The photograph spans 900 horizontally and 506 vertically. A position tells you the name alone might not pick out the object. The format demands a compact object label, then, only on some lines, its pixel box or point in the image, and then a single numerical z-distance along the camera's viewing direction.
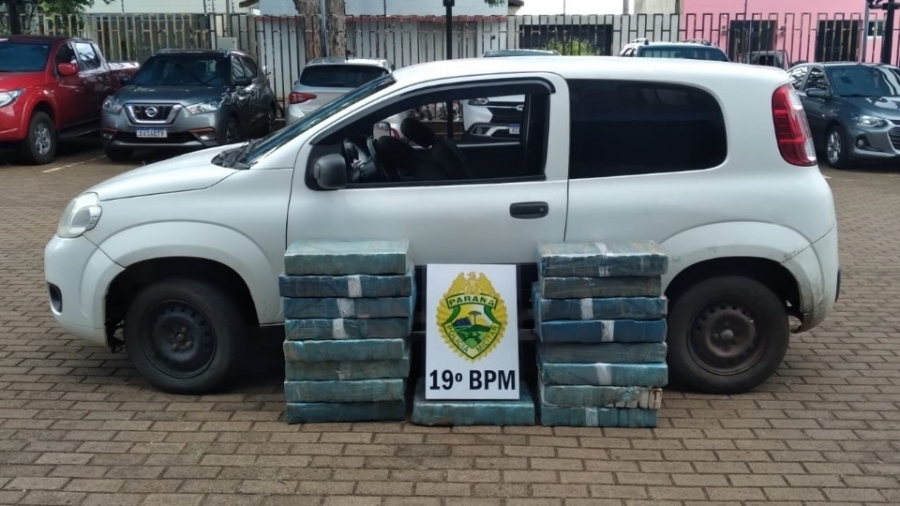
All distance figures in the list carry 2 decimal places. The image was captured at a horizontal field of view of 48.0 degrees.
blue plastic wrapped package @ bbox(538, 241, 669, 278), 4.95
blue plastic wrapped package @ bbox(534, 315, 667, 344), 5.00
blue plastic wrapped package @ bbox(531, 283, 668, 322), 4.98
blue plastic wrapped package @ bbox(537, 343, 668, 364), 5.03
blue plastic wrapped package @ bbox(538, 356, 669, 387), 5.02
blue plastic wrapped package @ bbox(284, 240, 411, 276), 4.95
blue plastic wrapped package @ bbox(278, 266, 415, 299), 4.95
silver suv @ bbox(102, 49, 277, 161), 14.82
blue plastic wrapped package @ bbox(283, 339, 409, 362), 5.00
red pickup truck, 14.69
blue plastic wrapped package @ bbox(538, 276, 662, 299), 4.96
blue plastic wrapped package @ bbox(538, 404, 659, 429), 5.09
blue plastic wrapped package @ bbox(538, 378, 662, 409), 5.06
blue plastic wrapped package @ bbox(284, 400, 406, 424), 5.14
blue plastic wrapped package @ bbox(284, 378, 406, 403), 5.07
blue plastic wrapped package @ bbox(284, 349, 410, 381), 5.07
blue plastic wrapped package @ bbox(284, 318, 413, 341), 5.00
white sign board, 5.15
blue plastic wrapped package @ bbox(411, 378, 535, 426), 5.11
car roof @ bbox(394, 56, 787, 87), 5.43
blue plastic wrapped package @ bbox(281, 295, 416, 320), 4.98
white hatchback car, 5.32
